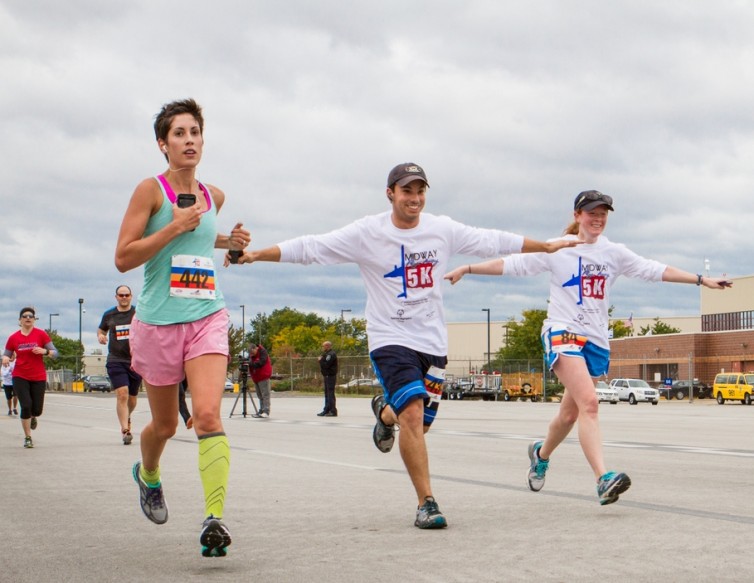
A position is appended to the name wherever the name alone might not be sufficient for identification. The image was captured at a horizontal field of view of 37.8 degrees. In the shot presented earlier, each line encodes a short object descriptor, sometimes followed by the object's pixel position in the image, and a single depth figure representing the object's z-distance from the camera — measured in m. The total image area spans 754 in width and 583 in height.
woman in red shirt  14.17
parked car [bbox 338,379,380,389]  59.91
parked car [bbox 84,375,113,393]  81.62
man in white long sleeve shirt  6.52
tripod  25.88
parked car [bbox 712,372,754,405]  53.59
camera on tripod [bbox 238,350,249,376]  26.70
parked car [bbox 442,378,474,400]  57.28
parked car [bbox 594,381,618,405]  57.49
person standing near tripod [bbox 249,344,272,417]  25.28
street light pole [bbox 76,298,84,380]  91.72
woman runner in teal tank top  5.23
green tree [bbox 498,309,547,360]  94.62
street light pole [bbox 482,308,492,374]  65.50
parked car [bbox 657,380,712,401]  66.50
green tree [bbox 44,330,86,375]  156.75
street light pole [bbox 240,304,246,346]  106.50
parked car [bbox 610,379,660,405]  58.38
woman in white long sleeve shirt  7.60
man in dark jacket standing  26.39
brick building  82.94
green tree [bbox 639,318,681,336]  115.58
